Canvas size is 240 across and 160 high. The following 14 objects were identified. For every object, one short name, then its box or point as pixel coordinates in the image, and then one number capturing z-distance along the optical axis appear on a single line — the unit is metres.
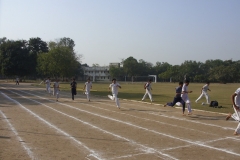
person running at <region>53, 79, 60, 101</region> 22.19
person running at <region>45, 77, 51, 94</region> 29.60
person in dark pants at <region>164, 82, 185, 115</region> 13.89
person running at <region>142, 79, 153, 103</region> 21.41
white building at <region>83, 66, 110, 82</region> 140.25
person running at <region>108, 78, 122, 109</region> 16.70
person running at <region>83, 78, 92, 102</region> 22.01
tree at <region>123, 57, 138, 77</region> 124.00
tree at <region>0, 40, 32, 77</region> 75.25
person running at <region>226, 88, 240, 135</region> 8.88
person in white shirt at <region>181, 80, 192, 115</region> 13.64
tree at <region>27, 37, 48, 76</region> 84.93
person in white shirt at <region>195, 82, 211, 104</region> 19.23
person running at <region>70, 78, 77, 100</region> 22.03
